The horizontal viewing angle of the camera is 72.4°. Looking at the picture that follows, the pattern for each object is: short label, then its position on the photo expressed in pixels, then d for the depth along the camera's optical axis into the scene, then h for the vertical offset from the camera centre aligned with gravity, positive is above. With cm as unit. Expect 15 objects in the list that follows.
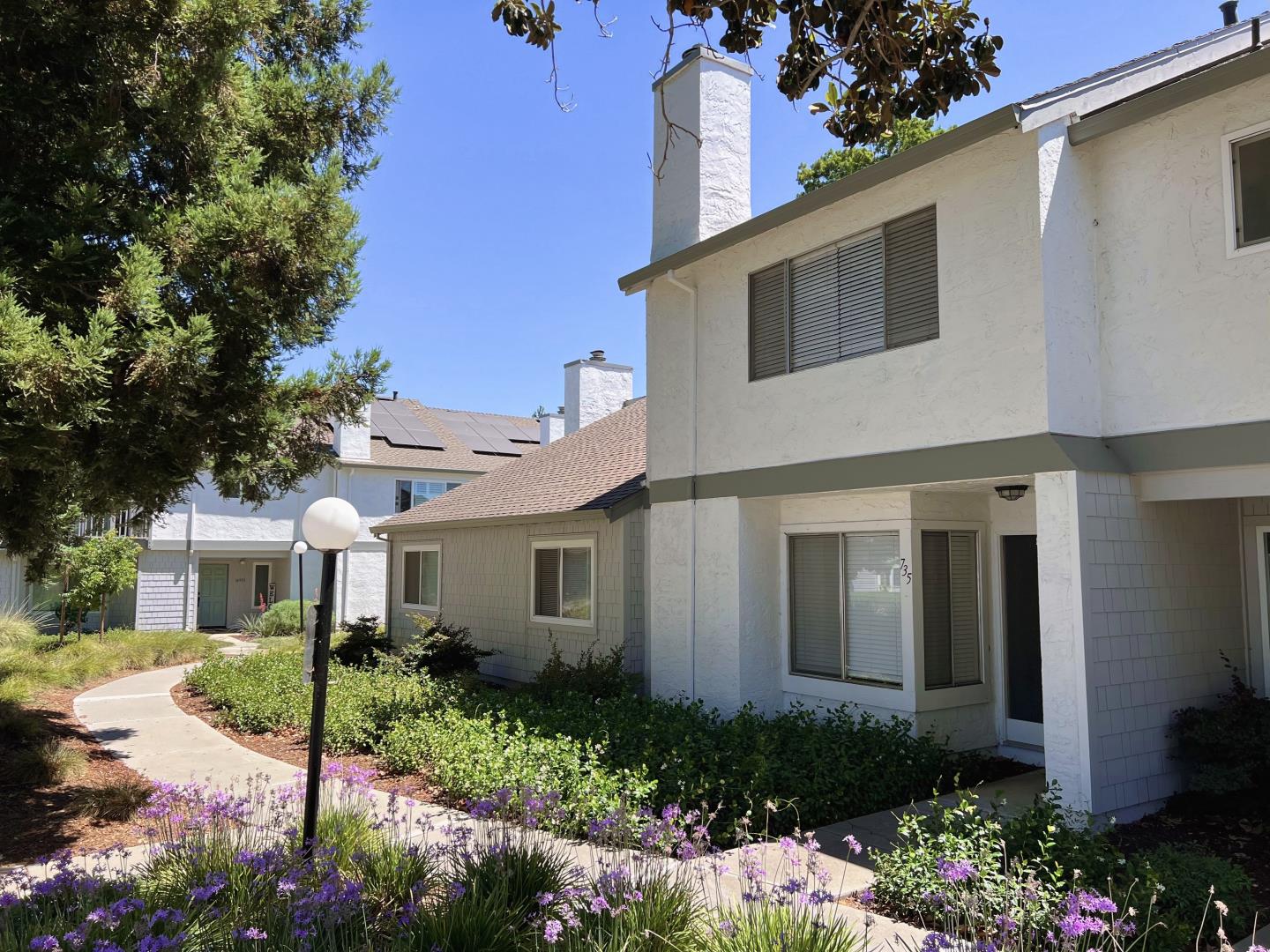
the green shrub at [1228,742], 714 -150
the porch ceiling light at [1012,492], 895 +73
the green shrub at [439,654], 1437 -160
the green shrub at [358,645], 1675 -165
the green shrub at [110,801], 794 -225
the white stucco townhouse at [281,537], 2627 +70
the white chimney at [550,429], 2770 +421
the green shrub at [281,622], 2441 -176
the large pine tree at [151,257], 712 +281
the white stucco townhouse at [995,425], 703 +130
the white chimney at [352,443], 2761 +375
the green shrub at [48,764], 902 -218
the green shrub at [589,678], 1178 -163
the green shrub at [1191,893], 484 -198
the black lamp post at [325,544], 640 +12
